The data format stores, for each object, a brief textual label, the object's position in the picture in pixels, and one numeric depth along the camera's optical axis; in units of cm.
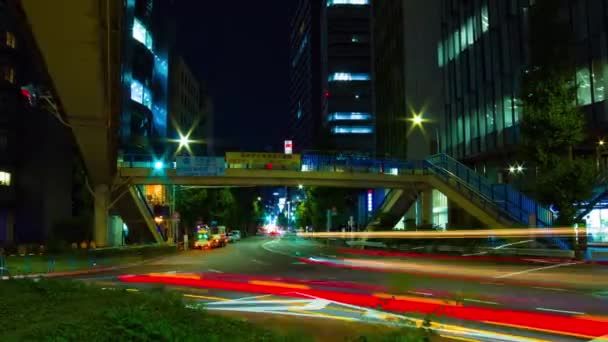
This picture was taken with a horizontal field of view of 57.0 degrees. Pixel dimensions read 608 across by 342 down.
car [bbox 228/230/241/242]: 7784
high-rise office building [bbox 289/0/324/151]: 15650
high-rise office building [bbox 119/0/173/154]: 6012
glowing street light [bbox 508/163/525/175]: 3869
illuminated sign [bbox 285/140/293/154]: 4497
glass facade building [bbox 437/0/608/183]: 3175
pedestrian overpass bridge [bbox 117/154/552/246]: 3509
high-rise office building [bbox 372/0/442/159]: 5603
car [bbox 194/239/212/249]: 5344
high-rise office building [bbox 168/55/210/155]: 9644
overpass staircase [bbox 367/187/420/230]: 4706
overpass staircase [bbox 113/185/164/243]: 4118
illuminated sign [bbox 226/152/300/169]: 4019
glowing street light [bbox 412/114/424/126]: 4673
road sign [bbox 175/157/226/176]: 3909
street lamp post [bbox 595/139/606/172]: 3249
